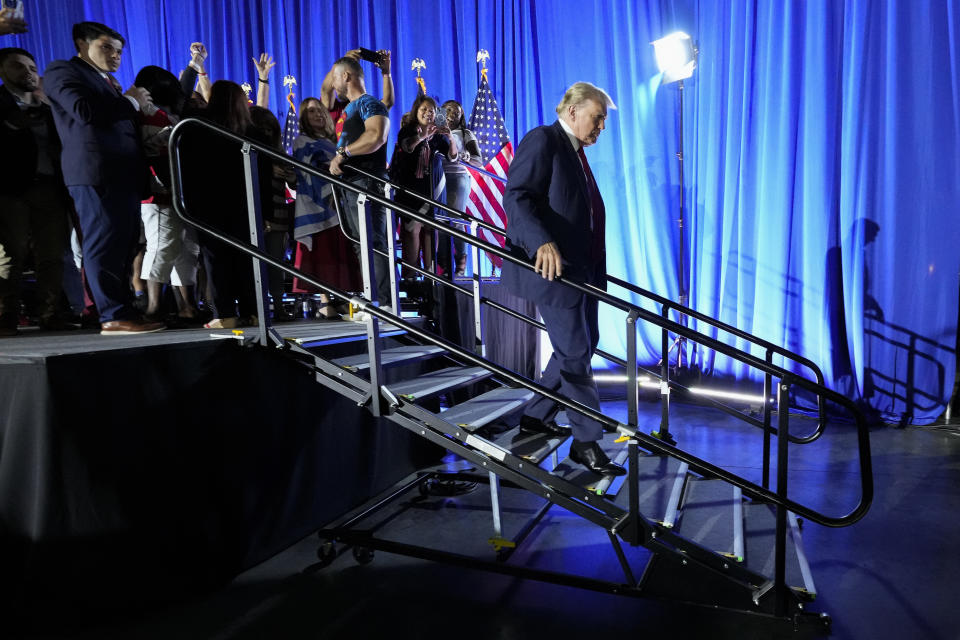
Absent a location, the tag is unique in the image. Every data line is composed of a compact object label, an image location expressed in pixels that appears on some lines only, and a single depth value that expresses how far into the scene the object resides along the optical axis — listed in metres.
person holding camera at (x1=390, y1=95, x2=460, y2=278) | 4.43
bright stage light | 5.07
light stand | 5.07
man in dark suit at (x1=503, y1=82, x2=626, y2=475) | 2.23
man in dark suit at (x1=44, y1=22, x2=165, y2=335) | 2.44
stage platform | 1.76
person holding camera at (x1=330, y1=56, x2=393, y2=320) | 3.13
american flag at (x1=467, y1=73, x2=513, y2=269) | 6.42
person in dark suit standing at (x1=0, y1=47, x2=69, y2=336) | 2.85
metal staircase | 1.85
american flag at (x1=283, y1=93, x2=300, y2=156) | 6.99
